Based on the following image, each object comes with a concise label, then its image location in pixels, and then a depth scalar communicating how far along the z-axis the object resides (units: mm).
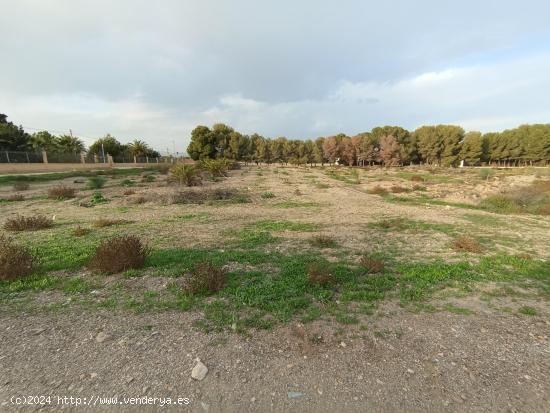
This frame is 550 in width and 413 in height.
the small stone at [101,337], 3215
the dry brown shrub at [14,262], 4699
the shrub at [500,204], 13375
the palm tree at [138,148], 67875
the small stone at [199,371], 2650
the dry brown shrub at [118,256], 5121
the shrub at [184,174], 20094
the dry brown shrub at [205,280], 4320
